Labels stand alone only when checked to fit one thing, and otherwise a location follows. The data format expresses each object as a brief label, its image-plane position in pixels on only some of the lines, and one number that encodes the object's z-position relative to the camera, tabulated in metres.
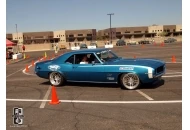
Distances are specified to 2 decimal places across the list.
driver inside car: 9.80
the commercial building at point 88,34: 109.56
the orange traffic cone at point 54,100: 7.65
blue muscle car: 8.64
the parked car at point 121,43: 67.19
